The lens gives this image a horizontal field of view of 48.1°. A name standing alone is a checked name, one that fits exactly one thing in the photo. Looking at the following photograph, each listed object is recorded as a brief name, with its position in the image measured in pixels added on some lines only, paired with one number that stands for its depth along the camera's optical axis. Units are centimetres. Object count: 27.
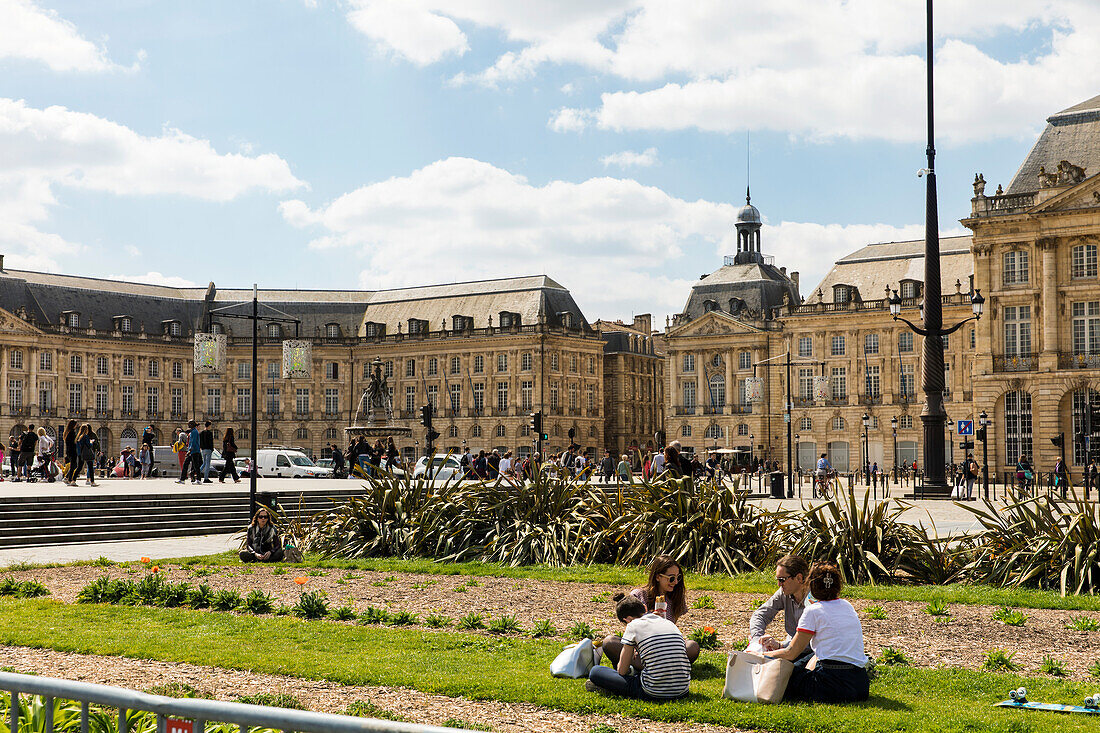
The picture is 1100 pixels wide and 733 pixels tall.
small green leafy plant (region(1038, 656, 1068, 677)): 998
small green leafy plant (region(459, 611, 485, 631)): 1229
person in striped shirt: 886
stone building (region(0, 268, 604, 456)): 10112
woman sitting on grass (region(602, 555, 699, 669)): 995
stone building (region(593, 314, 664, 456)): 11725
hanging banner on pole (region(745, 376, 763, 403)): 7844
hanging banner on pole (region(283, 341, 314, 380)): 5381
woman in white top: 886
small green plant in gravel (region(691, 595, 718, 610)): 1404
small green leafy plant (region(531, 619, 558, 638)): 1196
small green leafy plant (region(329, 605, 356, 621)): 1298
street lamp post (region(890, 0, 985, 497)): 3195
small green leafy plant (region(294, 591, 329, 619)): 1316
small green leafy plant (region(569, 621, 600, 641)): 1175
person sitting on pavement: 1889
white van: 5297
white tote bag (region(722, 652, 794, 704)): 887
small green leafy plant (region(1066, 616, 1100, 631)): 1230
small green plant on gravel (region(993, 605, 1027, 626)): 1263
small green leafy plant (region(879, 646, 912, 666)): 1045
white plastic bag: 951
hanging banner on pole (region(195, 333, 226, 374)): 5150
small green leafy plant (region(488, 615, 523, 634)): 1222
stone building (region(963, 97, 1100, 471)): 5831
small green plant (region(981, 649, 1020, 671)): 1018
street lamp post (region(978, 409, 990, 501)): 4103
